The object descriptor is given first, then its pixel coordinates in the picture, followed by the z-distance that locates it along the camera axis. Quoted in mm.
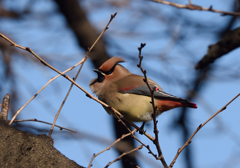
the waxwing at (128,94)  6434
